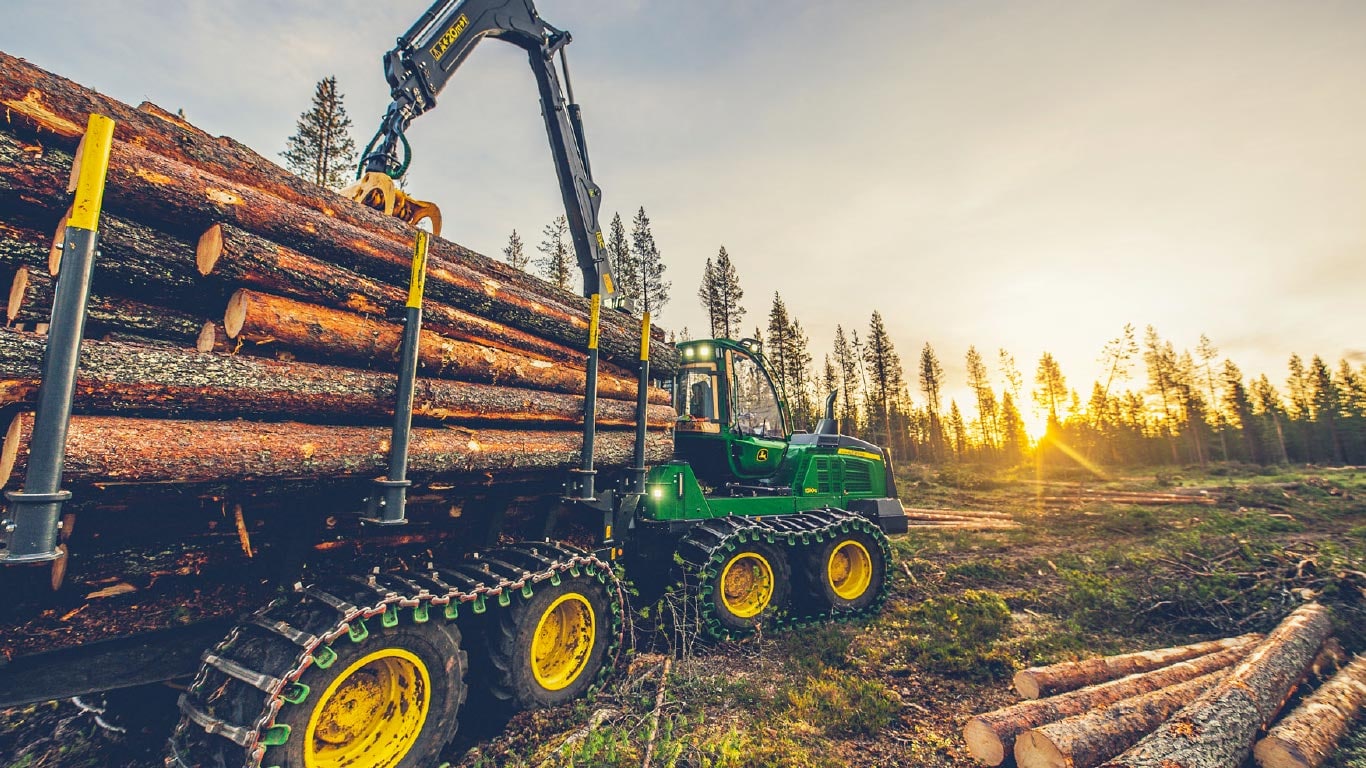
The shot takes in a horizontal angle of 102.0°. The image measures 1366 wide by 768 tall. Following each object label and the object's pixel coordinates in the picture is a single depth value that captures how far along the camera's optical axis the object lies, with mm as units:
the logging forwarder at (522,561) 2967
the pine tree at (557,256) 33281
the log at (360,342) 3154
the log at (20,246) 2709
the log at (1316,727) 3395
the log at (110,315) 2691
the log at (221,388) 2500
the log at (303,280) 3080
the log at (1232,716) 3215
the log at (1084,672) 4406
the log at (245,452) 2527
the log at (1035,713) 3592
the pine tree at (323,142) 22094
